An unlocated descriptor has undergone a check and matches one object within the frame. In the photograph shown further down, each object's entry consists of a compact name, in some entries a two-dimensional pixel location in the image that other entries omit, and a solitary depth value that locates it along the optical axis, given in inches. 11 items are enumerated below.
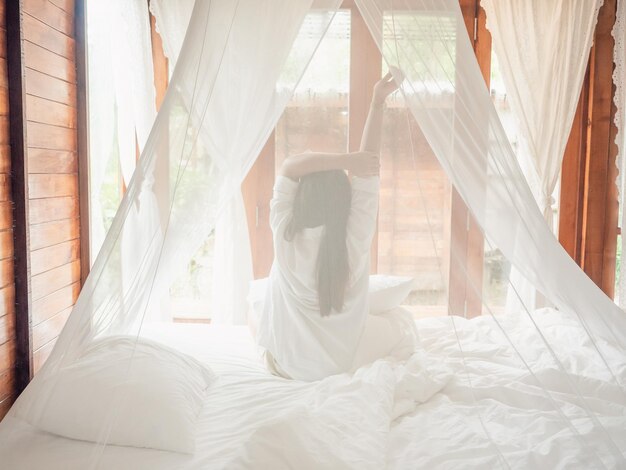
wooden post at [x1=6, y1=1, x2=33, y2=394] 82.7
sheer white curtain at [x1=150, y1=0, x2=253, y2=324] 111.9
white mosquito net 68.1
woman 81.0
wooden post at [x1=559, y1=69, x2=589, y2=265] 136.7
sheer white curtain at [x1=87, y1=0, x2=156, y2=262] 114.4
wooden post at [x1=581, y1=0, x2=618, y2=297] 132.0
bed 58.5
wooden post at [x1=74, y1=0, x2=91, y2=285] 104.9
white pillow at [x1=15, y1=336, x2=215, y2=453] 62.8
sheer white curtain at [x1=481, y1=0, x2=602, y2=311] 126.6
